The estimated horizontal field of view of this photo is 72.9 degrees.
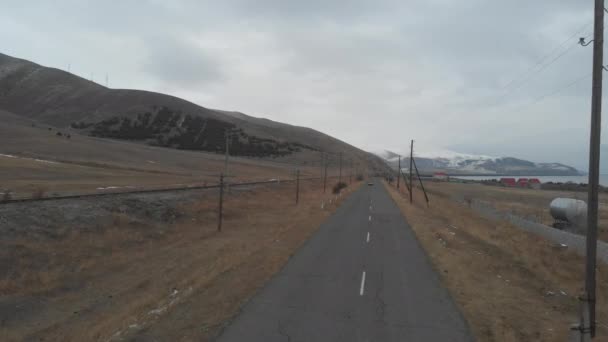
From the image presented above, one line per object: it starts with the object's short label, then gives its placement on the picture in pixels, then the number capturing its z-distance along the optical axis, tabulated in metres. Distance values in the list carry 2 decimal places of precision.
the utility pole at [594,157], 9.12
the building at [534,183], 135.25
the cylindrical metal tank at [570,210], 31.73
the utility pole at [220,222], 27.61
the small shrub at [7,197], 21.22
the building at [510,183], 151.62
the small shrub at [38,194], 23.72
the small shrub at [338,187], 70.13
